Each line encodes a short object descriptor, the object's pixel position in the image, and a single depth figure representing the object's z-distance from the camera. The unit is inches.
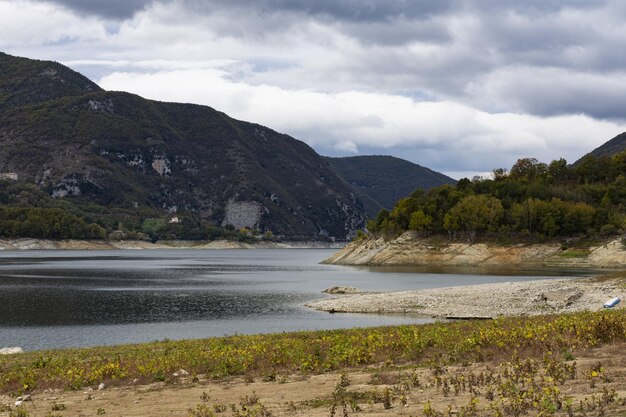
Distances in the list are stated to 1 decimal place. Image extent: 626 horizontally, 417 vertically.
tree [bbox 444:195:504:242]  6988.2
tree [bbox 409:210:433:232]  7214.6
